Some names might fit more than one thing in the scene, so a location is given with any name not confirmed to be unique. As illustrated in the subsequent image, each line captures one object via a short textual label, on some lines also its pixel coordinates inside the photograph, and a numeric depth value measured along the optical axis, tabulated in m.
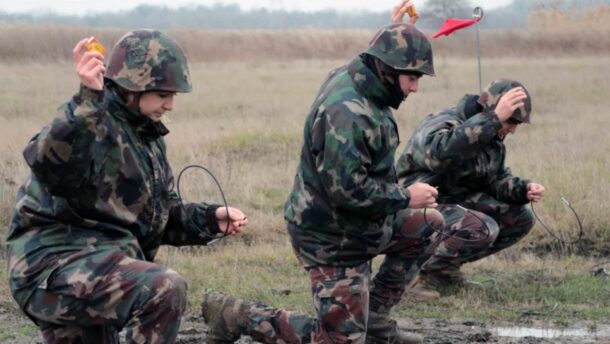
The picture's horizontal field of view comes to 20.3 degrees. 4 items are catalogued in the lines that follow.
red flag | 14.25
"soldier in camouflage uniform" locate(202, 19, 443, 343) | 8.65
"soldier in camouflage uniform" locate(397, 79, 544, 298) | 11.18
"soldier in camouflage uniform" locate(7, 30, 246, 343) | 7.22
